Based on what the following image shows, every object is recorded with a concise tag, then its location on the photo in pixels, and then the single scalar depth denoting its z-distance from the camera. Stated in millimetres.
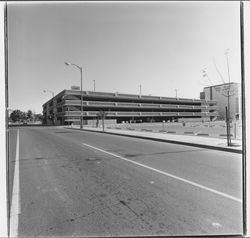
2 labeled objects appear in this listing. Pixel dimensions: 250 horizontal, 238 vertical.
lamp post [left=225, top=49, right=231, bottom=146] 8641
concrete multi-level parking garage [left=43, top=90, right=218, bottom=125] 54500
